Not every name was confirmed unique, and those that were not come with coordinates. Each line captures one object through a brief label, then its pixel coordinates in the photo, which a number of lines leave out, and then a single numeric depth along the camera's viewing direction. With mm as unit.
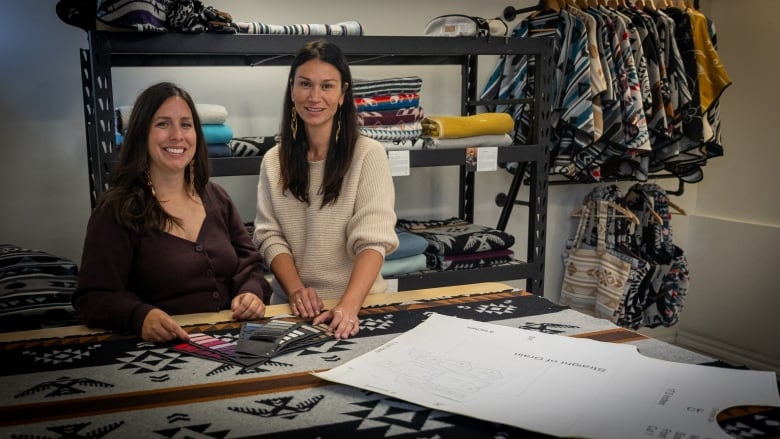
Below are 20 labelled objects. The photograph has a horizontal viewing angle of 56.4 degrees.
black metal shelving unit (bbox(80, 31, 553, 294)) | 1879
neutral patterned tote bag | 3018
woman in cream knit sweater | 1697
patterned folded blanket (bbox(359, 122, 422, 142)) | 2295
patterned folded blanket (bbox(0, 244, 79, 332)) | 1753
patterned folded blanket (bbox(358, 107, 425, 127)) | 2330
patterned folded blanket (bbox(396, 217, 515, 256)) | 2484
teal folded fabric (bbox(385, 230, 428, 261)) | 2359
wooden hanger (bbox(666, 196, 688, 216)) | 3277
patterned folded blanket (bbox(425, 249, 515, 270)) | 2486
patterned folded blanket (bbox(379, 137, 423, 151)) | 2289
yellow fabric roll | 2391
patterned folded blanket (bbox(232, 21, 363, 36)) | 2061
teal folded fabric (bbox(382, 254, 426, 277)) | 2326
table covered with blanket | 842
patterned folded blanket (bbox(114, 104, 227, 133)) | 1949
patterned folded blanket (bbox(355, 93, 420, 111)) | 2346
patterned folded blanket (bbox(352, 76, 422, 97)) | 2355
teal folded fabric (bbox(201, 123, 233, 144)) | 2047
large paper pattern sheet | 832
